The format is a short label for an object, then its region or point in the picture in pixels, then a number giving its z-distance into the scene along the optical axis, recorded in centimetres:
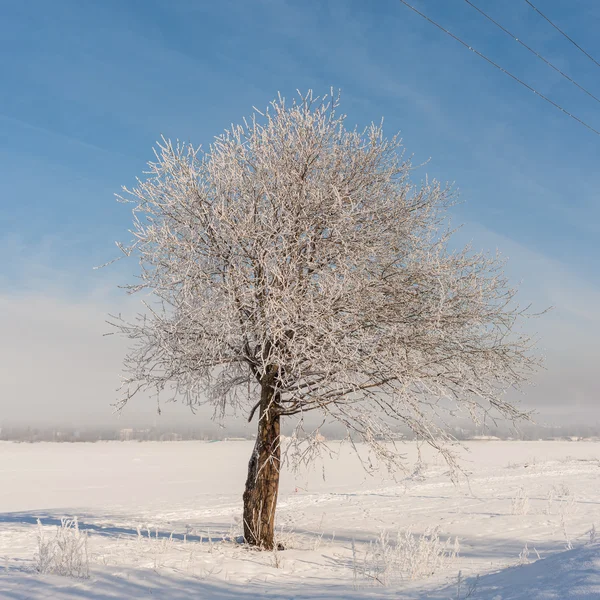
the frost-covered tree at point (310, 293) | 853
